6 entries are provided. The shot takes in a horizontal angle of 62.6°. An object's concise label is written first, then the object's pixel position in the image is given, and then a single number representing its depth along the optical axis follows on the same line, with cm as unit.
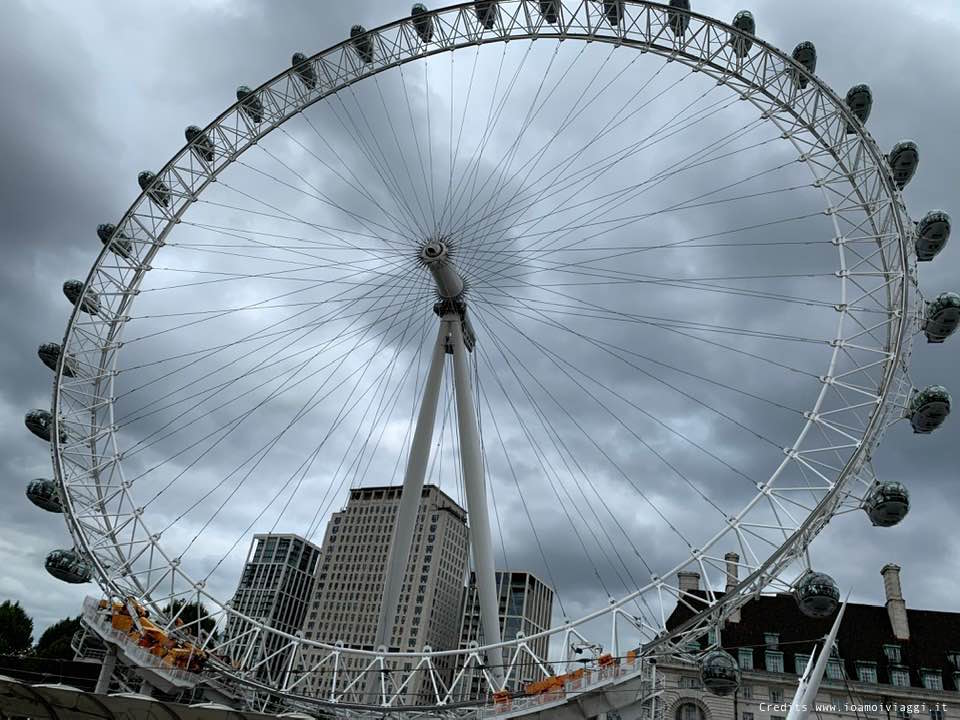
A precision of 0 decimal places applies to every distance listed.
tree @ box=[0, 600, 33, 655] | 7375
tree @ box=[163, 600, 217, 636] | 8552
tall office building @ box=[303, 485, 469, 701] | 15150
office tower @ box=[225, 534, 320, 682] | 16962
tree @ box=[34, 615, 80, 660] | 7594
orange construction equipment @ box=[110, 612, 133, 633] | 3403
